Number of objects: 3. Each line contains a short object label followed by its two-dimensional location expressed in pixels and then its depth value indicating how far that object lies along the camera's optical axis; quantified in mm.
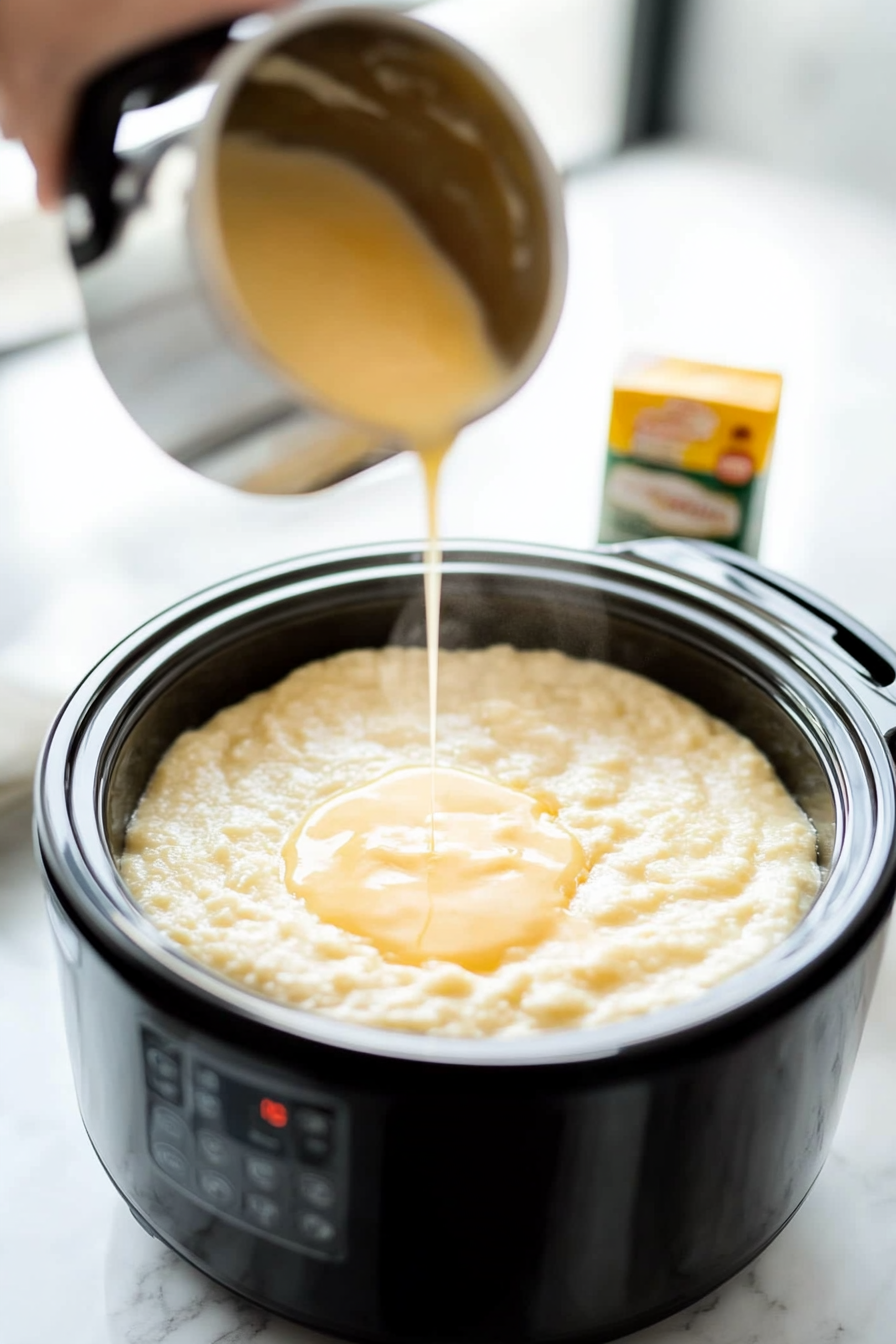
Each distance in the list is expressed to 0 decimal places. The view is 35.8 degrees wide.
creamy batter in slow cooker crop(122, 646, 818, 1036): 1009
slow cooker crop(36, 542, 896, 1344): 790
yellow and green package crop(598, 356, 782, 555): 1591
